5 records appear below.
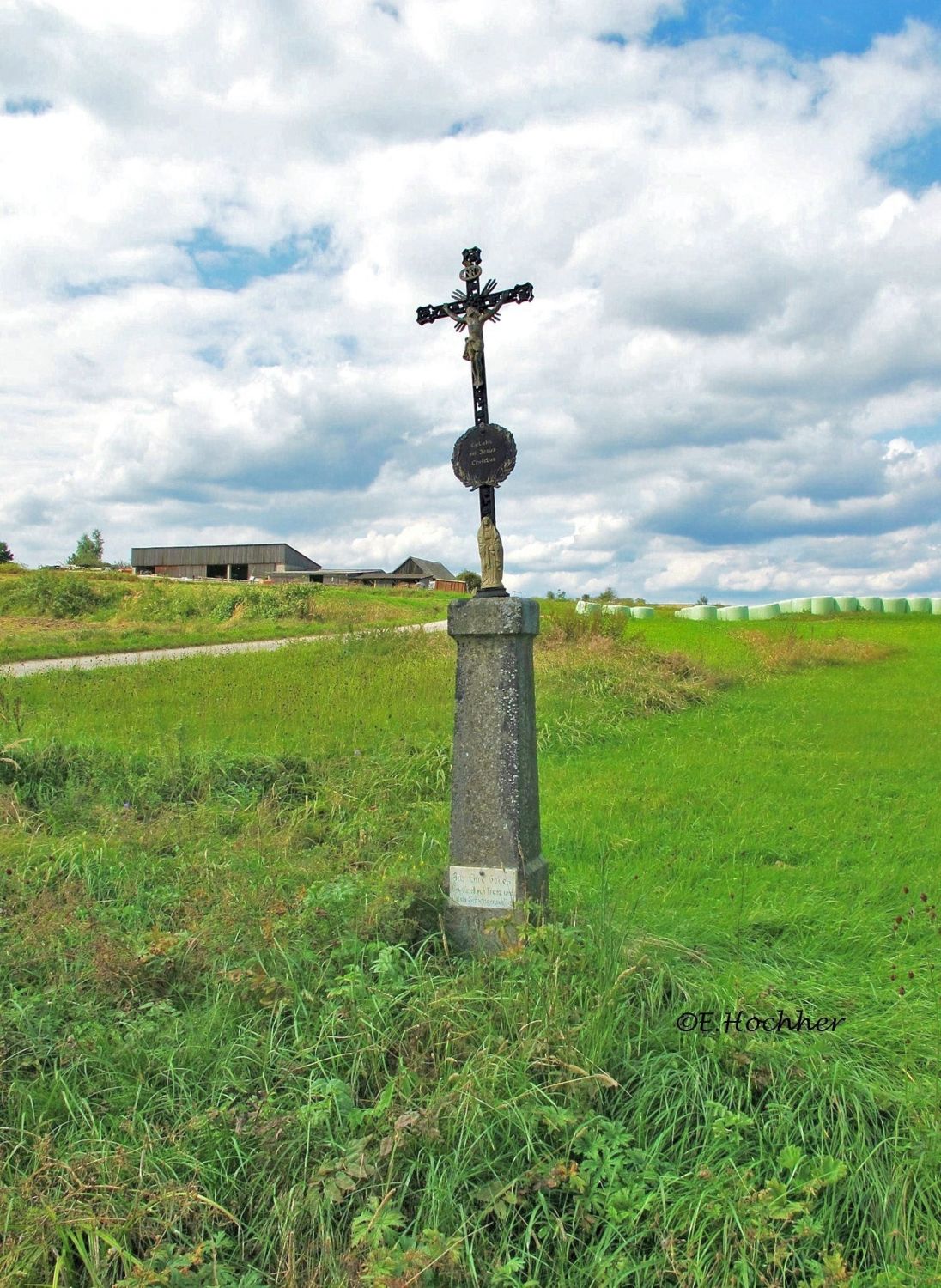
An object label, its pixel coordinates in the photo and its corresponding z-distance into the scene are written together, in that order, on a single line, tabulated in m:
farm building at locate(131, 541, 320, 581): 56.32
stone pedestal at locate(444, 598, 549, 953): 4.28
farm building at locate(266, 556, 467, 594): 59.68
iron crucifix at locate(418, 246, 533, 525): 4.58
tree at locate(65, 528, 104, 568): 53.32
